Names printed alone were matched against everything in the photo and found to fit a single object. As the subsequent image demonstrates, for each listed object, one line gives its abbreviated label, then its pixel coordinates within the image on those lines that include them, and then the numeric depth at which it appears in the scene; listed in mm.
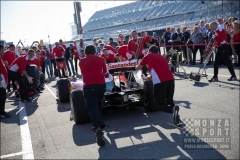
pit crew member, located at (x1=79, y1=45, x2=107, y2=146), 3595
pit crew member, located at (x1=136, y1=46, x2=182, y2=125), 3899
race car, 4327
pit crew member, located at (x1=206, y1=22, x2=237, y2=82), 6548
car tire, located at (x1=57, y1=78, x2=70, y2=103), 6184
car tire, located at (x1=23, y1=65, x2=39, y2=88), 6834
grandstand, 31631
